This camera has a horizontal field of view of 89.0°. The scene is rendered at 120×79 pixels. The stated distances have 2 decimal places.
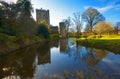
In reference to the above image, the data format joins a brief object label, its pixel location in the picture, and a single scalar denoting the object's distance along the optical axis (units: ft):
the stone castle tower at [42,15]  171.55
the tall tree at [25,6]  56.25
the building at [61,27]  139.83
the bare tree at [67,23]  121.67
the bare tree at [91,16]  88.14
